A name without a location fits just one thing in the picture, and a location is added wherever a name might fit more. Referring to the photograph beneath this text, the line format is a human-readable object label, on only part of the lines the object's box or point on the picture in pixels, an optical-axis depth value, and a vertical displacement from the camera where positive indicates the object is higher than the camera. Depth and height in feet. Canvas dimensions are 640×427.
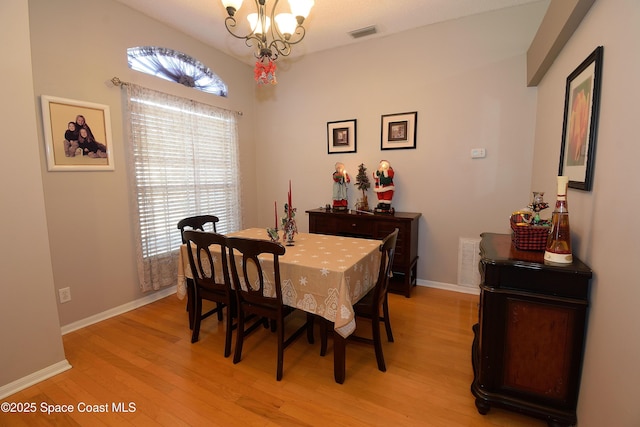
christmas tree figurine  12.01 -0.15
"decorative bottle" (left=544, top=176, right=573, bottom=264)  4.85 -0.85
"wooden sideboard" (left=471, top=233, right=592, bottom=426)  4.77 -2.58
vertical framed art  4.76 +1.02
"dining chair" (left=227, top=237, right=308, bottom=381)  6.13 -2.36
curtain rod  8.99 +2.97
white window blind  9.89 +0.46
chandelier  6.33 +3.48
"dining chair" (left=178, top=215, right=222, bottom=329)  8.53 -1.44
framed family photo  7.88 +1.28
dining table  5.94 -2.12
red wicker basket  5.49 -1.02
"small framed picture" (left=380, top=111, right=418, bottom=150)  11.35 +1.88
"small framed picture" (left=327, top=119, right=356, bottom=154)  12.45 +1.83
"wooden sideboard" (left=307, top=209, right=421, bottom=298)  10.55 -1.83
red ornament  6.79 +2.50
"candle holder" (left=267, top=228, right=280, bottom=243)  7.68 -1.38
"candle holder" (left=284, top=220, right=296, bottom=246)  8.06 -1.35
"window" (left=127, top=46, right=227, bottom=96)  9.98 +4.14
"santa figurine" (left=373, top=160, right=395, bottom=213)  11.31 -0.22
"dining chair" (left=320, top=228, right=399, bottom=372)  6.65 -2.81
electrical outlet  8.39 -3.17
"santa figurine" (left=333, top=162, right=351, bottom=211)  12.25 -0.32
